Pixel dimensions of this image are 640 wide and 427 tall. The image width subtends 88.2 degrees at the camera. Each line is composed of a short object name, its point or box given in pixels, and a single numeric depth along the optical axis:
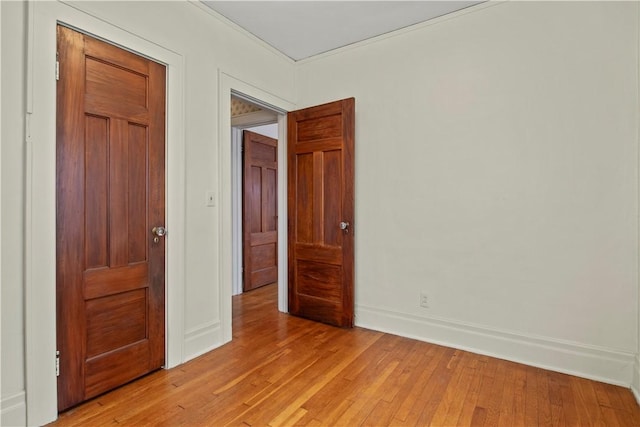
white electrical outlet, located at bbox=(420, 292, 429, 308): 2.87
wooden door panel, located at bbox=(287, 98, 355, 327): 3.12
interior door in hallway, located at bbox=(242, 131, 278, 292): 4.49
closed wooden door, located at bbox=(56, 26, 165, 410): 1.85
